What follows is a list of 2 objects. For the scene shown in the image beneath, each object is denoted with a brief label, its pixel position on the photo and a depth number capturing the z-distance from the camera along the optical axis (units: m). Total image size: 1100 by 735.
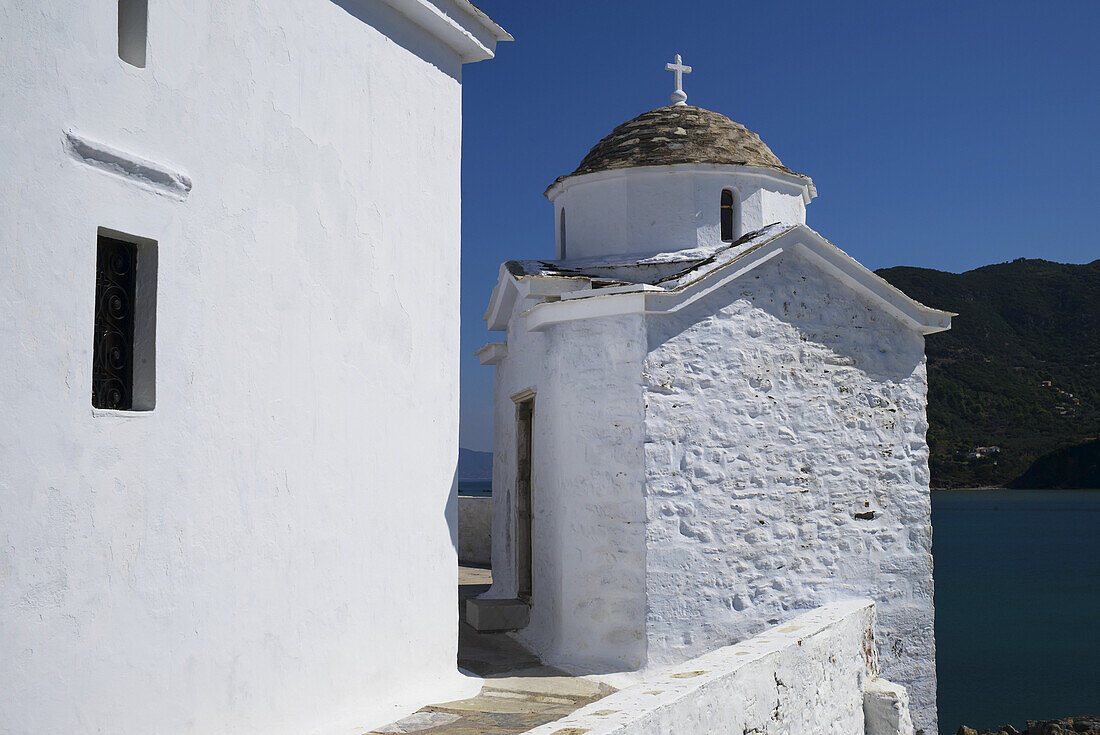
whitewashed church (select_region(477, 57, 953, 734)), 7.85
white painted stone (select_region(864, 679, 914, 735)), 6.77
